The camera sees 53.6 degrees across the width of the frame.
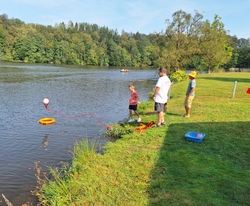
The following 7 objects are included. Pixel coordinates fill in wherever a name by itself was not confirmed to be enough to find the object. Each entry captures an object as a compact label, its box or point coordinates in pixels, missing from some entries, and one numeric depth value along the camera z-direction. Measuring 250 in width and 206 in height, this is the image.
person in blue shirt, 9.78
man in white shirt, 8.47
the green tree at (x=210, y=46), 38.09
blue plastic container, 7.27
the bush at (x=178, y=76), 31.16
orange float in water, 11.80
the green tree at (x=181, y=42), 37.56
